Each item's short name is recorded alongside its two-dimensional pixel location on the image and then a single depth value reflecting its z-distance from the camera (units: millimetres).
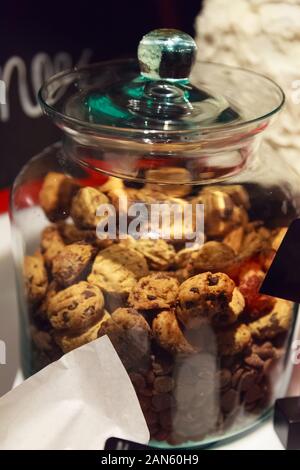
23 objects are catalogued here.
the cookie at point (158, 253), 442
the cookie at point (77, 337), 444
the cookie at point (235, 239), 462
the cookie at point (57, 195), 489
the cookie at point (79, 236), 457
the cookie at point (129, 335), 430
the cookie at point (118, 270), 439
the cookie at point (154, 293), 429
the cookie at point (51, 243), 479
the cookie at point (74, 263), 453
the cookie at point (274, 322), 470
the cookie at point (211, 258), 443
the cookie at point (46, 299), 466
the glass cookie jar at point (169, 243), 433
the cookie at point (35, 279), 483
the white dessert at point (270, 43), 531
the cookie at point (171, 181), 448
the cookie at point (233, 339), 449
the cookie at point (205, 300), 428
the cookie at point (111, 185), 472
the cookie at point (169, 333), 428
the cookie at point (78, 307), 439
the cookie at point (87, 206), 464
